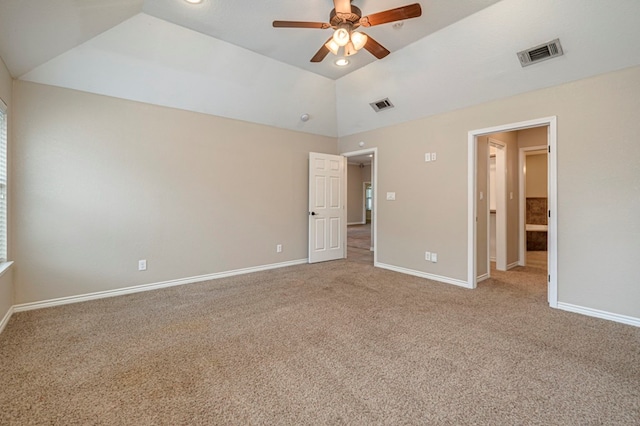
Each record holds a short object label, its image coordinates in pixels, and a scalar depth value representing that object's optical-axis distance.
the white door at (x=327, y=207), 5.22
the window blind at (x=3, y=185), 2.76
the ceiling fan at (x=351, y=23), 2.16
